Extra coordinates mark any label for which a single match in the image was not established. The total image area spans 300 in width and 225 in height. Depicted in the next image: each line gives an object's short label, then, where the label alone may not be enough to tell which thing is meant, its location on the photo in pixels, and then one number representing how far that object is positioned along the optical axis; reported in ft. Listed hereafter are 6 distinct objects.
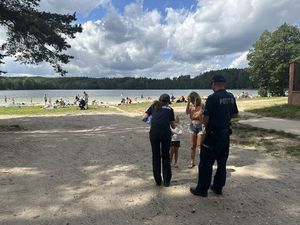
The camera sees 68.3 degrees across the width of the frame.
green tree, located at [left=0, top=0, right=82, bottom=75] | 32.15
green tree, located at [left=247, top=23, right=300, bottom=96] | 107.88
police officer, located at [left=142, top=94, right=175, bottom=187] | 12.47
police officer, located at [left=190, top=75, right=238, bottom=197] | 11.16
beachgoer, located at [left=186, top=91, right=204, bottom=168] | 15.28
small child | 14.95
